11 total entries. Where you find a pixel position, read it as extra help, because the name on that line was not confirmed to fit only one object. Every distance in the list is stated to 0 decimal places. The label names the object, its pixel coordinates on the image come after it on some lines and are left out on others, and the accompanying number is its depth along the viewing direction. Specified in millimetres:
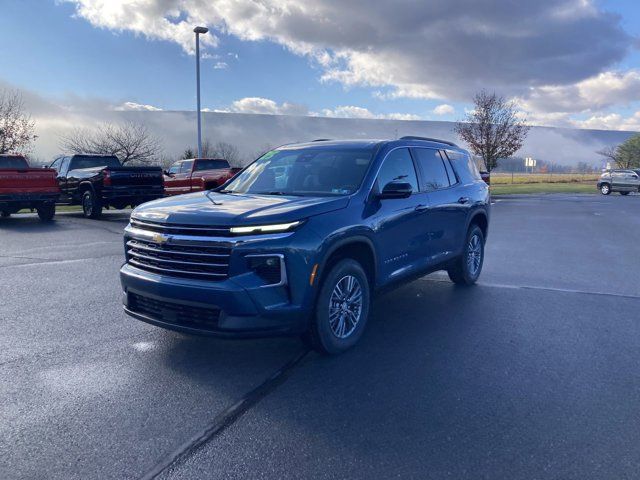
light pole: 24219
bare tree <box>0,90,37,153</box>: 34406
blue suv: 3951
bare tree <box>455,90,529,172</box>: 41031
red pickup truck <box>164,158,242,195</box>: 17406
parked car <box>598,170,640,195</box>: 39125
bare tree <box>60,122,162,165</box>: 48625
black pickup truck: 15992
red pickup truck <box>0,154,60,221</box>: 14688
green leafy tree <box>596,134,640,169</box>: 81750
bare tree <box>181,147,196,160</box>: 50391
